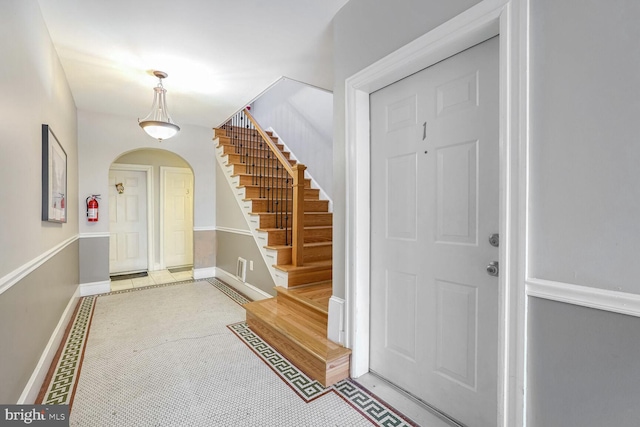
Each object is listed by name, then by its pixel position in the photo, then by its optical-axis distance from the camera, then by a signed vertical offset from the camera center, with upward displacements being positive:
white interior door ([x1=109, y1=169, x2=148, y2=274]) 5.01 -0.17
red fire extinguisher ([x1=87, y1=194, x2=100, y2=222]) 3.79 +0.03
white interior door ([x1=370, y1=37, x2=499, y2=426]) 1.33 -0.11
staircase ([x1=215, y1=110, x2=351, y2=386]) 2.00 -0.39
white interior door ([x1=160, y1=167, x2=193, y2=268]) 5.44 -0.09
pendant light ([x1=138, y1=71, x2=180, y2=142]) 2.86 +0.91
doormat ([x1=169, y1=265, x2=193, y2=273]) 5.21 -1.06
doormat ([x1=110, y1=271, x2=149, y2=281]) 4.73 -1.08
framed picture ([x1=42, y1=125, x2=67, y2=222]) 1.98 +0.25
